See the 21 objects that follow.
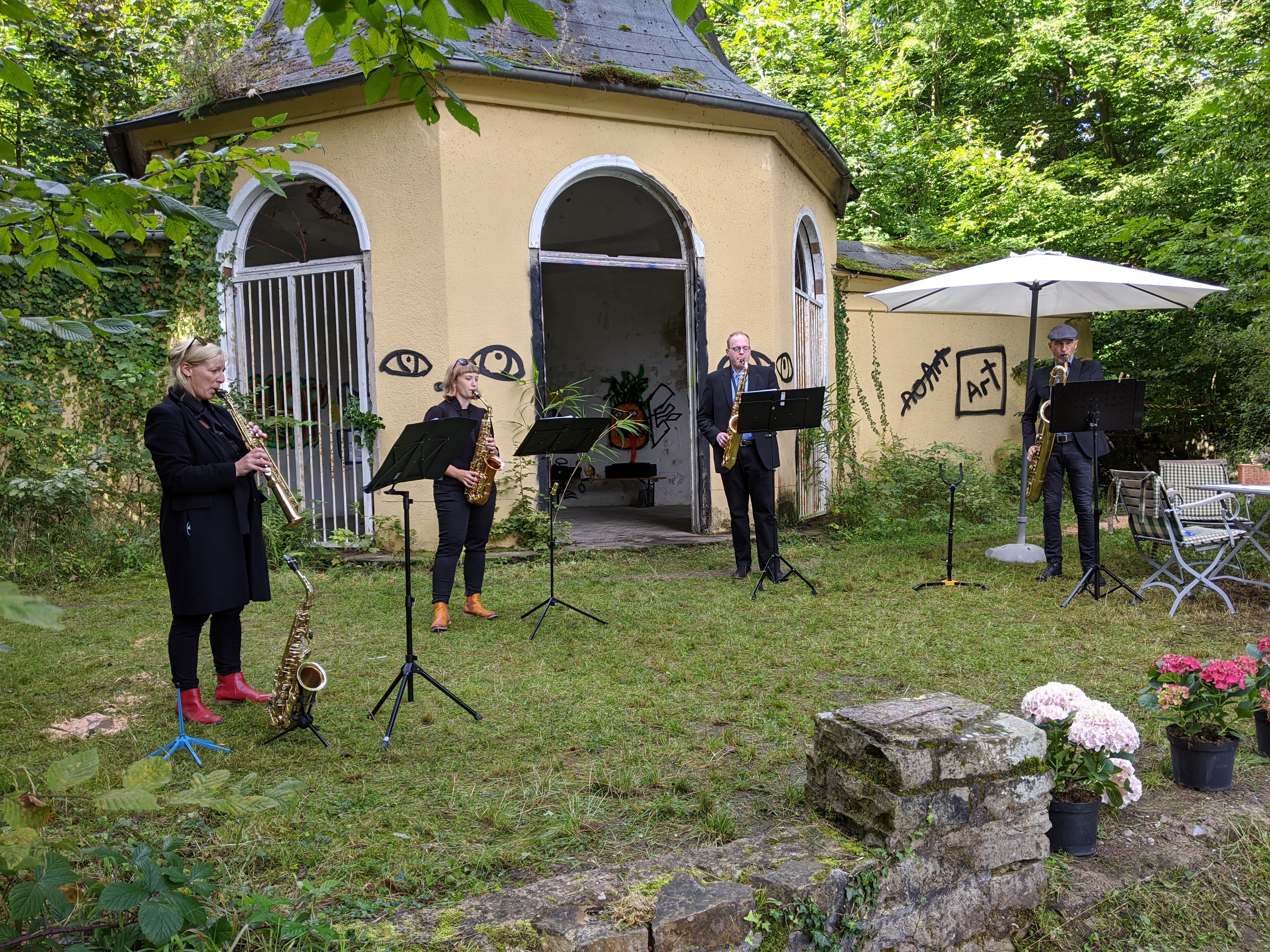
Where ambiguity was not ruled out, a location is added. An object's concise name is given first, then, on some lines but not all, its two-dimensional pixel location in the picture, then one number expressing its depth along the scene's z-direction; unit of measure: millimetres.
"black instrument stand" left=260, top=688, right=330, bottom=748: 4125
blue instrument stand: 3971
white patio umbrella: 7660
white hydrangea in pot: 3221
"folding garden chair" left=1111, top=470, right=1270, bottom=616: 6684
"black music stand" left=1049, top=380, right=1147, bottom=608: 6793
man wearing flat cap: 7371
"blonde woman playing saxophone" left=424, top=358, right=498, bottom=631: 6230
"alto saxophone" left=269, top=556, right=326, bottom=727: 4098
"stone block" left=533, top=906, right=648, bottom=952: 2371
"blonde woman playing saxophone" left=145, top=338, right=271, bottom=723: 4207
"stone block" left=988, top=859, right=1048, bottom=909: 2992
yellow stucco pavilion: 8734
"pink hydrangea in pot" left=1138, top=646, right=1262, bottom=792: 3588
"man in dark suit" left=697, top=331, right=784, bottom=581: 7684
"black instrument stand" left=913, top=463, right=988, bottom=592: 7422
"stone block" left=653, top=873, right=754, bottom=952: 2443
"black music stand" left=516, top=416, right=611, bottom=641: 5789
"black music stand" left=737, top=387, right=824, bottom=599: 6836
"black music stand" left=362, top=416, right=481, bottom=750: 4410
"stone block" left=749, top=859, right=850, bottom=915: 2611
